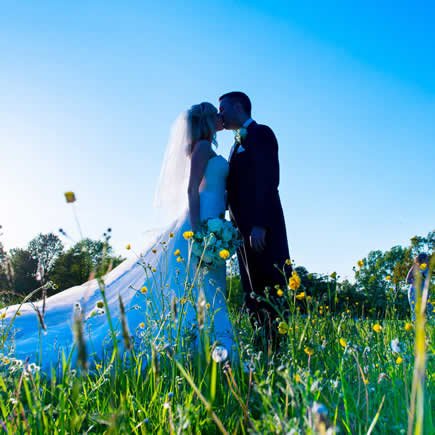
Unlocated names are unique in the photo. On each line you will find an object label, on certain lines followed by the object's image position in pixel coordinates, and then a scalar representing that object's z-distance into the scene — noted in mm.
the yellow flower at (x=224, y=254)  2854
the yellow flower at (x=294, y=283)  2170
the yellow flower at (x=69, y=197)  909
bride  4059
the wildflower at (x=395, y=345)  1503
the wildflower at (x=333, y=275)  3357
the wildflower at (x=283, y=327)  2148
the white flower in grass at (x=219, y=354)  1240
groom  4660
